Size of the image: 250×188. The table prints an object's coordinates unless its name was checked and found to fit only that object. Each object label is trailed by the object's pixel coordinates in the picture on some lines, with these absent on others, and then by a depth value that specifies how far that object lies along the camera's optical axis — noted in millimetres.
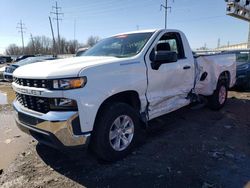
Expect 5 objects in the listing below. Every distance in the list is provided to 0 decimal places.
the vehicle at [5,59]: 35993
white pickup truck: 2253
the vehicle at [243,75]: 6827
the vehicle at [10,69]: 9774
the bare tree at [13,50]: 81944
